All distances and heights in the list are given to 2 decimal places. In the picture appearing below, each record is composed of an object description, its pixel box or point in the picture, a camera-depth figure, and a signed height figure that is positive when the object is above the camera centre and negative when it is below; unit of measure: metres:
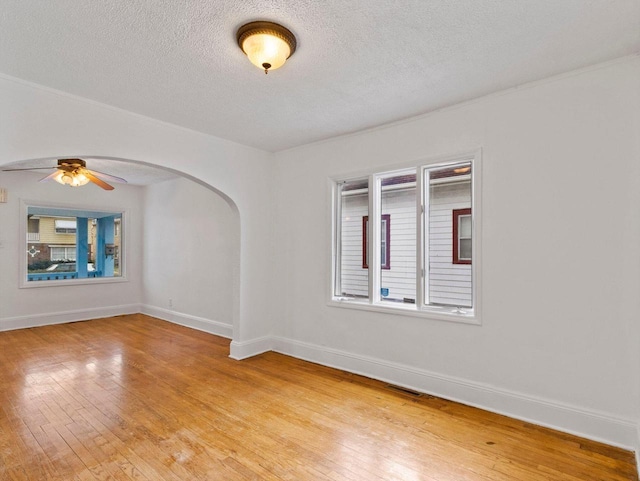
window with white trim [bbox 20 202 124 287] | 6.18 -0.07
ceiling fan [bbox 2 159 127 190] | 4.43 +0.89
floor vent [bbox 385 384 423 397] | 3.32 -1.43
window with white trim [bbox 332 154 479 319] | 3.27 +0.03
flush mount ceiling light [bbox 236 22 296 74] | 2.04 +1.20
